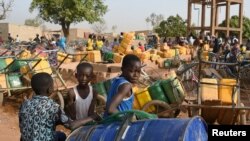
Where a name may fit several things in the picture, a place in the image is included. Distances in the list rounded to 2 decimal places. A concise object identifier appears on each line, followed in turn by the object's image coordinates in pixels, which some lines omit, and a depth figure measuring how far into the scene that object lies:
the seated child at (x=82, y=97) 3.77
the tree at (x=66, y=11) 44.78
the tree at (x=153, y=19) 104.94
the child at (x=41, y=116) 3.12
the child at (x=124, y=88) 3.22
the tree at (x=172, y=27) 50.72
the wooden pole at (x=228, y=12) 31.31
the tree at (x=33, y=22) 103.66
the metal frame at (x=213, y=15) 29.71
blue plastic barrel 2.63
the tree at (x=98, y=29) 89.60
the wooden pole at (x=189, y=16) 31.19
